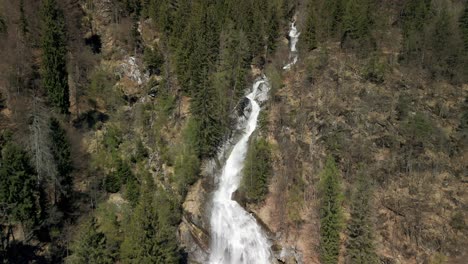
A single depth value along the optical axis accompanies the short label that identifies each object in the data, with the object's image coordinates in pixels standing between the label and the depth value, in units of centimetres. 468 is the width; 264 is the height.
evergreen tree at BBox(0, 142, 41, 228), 4094
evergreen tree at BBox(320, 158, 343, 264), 4994
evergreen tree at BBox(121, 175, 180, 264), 3931
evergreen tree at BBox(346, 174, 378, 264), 4884
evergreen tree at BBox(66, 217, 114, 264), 3559
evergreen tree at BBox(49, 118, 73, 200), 4816
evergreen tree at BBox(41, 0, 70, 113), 5606
